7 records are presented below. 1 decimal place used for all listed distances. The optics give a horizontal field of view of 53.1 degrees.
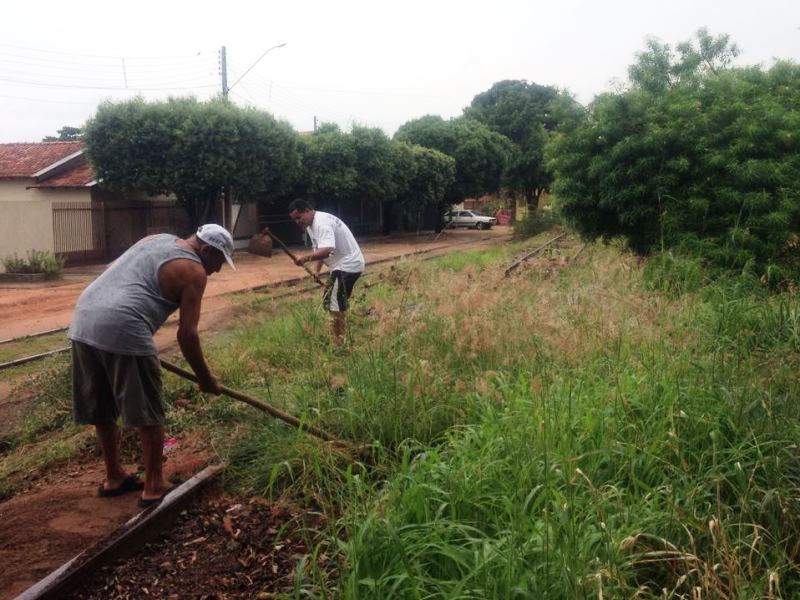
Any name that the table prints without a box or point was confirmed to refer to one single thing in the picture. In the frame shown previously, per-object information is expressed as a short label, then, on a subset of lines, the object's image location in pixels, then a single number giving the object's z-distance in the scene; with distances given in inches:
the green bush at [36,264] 728.3
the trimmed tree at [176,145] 823.7
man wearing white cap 153.3
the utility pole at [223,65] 1025.0
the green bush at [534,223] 1185.4
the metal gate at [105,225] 842.8
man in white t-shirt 300.8
